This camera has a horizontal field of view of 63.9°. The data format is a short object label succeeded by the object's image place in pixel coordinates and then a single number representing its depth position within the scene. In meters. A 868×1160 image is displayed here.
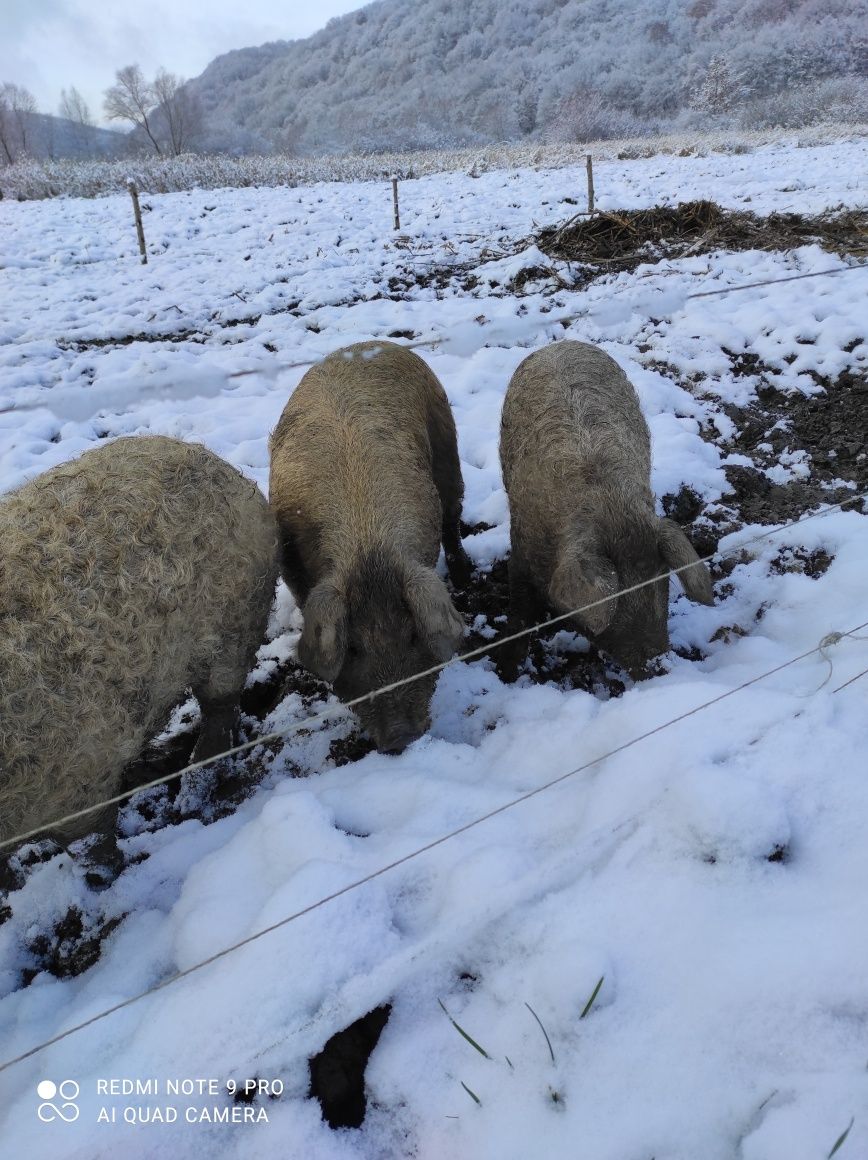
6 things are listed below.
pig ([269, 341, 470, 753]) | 2.84
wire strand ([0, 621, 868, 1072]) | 1.93
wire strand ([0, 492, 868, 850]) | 2.02
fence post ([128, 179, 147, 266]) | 11.21
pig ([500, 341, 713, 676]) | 2.95
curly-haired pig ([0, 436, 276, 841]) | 2.17
